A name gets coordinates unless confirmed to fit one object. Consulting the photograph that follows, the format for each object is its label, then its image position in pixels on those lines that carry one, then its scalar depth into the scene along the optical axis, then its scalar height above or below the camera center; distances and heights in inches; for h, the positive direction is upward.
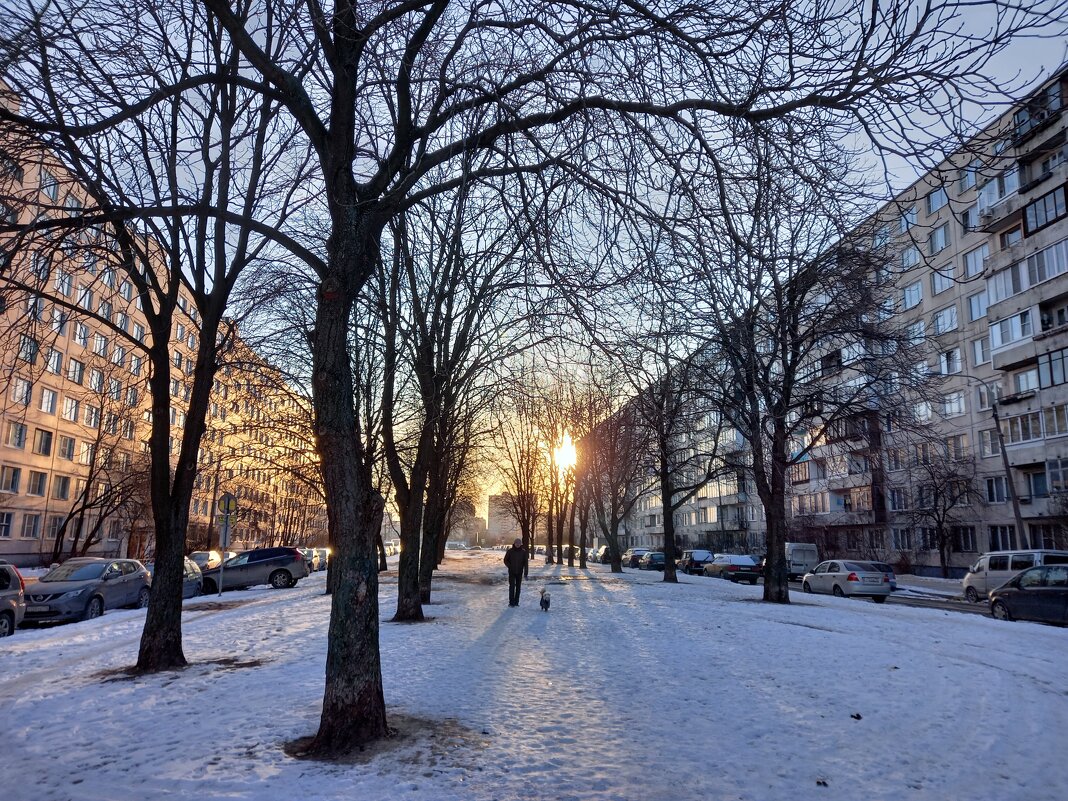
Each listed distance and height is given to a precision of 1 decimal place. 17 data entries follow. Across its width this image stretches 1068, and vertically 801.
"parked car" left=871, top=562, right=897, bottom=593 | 1074.7 -45.6
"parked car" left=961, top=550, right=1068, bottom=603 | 955.3 -36.7
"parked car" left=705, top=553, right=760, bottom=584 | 1521.9 -62.2
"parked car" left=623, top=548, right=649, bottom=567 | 2138.3 -54.1
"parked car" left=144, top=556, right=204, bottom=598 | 970.7 -61.5
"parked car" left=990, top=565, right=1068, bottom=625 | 679.7 -53.0
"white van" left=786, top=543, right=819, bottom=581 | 1608.0 -40.2
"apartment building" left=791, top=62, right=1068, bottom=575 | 1421.0 +328.9
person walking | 771.4 -33.6
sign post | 924.0 +29.8
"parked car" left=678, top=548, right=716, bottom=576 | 1860.2 -57.4
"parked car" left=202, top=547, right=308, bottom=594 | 1202.6 -55.9
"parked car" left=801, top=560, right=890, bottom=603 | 1048.2 -59.2
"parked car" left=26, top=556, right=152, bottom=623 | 691.4 -56.8
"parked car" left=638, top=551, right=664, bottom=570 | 1873.8 -59.9
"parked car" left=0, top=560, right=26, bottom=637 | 581.3 -53.2
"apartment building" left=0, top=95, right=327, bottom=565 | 943.7 +140.8
